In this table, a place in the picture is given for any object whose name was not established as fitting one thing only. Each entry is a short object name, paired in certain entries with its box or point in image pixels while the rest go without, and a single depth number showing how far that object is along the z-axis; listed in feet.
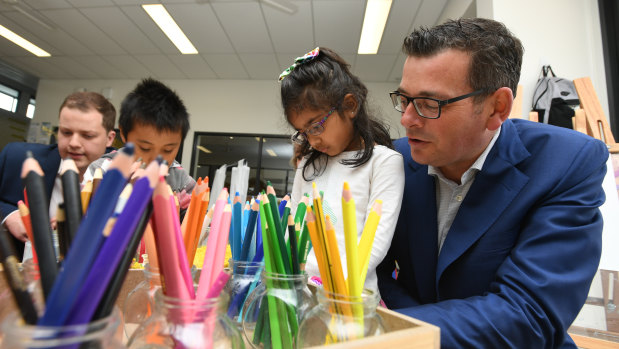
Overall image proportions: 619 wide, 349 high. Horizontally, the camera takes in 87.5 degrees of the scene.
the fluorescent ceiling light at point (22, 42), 13.43
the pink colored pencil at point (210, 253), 0.86
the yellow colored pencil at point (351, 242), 0.94
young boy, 3.90
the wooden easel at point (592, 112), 5.33
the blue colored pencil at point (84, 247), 0.55
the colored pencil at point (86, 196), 0.99
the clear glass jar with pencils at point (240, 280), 1.28
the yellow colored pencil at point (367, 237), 1.05
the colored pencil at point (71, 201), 0.72
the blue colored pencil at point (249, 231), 1.24
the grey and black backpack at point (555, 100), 6.48
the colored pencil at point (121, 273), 0.62
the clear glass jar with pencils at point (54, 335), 0.54
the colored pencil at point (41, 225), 0.63
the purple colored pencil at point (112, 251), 0.57
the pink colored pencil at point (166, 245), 0.69
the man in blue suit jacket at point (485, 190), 1.90
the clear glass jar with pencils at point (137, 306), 1.16
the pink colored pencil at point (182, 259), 0.79
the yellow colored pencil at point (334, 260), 0.99
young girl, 2.90
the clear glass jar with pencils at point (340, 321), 0.95
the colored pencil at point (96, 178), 0.99
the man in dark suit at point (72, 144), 4.36
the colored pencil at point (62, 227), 0.73
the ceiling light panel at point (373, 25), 10.31
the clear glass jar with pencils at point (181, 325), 0.78
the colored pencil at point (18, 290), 0.59
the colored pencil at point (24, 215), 0.80
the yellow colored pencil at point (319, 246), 1.04
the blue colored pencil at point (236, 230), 1.33
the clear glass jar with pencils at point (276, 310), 1.09
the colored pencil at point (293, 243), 1.07
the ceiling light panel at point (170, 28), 11.02
